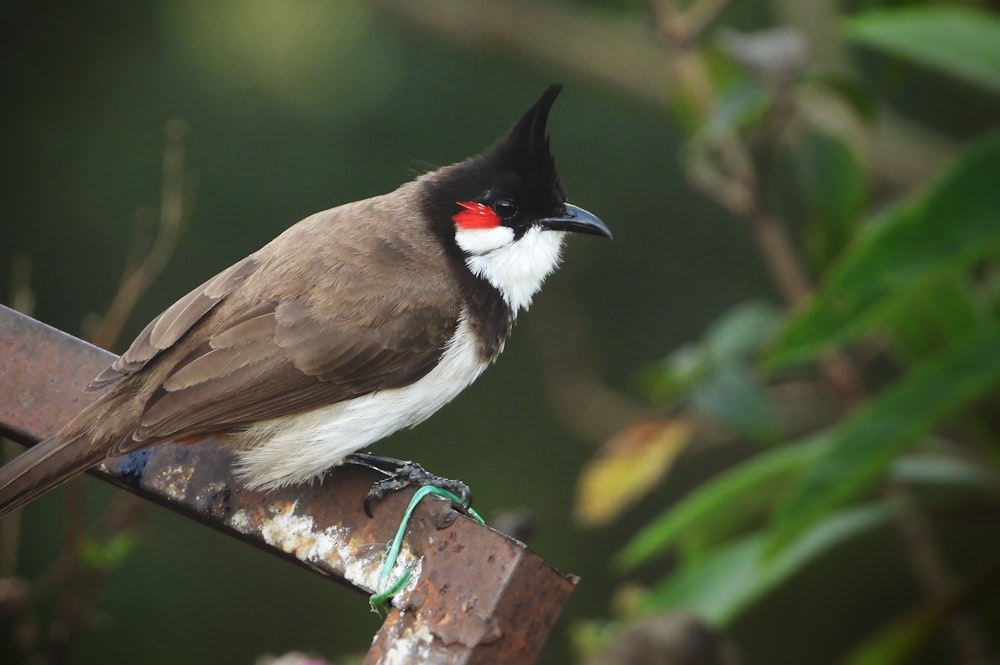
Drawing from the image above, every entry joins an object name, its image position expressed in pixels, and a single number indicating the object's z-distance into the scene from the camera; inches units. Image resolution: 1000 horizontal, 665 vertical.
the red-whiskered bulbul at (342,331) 159.9
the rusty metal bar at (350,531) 117.8
